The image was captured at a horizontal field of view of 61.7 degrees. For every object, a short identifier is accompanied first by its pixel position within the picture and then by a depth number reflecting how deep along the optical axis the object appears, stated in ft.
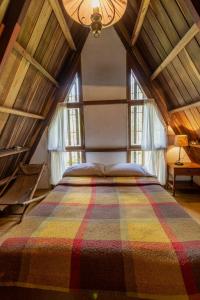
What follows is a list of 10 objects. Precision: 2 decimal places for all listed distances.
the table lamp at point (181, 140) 10.36
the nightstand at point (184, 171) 10.25
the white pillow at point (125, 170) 9.18
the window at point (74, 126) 11.58
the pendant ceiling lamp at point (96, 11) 4.05
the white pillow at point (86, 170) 9.34
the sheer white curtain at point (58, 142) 11.39
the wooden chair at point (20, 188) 8.42
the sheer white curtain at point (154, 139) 11.19
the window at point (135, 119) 11.45
